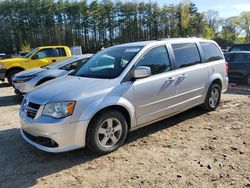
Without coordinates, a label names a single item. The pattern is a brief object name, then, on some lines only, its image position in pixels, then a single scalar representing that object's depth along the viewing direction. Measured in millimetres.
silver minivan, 2912
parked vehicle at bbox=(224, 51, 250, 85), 7999
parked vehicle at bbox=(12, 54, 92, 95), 6019
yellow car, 9019
